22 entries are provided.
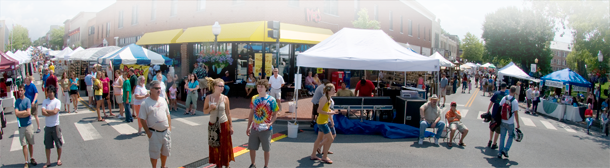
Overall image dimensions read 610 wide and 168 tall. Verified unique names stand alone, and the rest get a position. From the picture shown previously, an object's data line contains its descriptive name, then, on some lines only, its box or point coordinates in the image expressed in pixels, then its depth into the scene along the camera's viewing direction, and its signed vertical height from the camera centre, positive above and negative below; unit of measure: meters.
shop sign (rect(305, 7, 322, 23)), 17.85 +3.26
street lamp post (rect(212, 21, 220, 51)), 13.84 +1.88
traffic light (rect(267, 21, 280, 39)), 10.44 +1.44
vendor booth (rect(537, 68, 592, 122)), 14.25 -0.97
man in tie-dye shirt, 5.23 -0.67
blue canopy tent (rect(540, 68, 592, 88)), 15.28 +0.11
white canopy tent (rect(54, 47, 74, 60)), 22.70 +1.37
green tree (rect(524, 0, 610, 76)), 12.96 +2.44
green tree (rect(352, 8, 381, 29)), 18.41 +2.96
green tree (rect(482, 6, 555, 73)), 34.22 +4.41
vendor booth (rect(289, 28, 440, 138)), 8.81 +0.34
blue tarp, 8.52 -1.29
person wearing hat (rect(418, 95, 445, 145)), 8.02 -0.86
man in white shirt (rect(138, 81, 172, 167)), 4.74 -0.68
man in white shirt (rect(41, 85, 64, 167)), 5.65 -0.91
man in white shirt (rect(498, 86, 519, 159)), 6.89 -0.96
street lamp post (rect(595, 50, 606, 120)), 15.64 +1.16
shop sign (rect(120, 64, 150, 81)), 14.76 +0.18
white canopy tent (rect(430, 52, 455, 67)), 18.04 +0.82
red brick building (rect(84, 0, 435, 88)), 16.84 +3.13
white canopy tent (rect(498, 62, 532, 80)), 21.42 +0.48
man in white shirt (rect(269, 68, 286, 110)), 11.52 -0.29
